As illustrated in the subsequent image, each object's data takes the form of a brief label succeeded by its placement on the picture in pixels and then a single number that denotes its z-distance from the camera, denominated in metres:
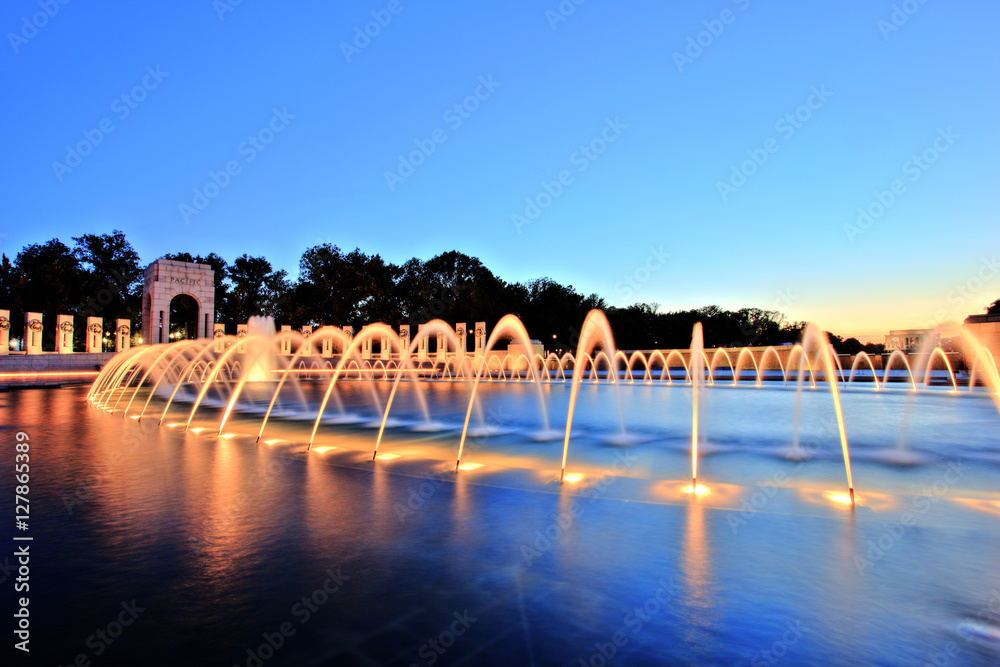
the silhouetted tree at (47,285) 49.80
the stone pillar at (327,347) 50.75
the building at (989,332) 23.42
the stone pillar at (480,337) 48.75
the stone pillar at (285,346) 50.63
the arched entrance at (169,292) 43.97
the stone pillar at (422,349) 51.19
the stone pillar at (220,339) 39.81
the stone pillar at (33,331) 35.12
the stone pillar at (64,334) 35.97
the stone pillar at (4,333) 32.39
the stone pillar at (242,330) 44.63
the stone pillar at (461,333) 49.39
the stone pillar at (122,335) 38.34
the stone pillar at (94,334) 38.49
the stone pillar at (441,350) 49.69
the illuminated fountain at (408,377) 13.04
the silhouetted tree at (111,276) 60.62
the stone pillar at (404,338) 49.09
